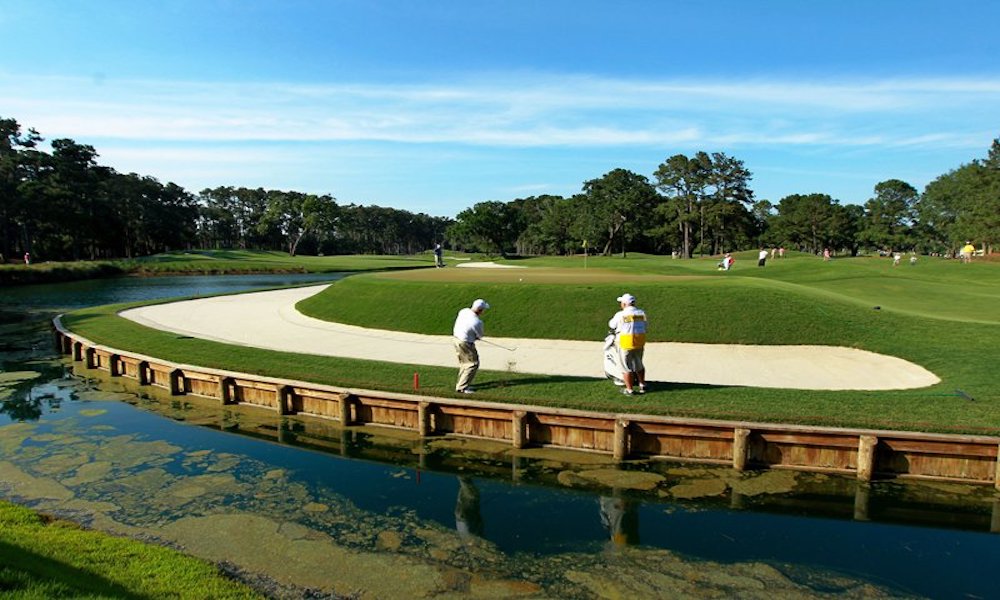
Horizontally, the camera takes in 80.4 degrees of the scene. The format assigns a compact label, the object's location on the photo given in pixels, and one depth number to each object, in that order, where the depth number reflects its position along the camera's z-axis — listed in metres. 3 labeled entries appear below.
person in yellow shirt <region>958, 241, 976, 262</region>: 47.58
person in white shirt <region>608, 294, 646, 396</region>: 13.05
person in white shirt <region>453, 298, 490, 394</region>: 13.55
